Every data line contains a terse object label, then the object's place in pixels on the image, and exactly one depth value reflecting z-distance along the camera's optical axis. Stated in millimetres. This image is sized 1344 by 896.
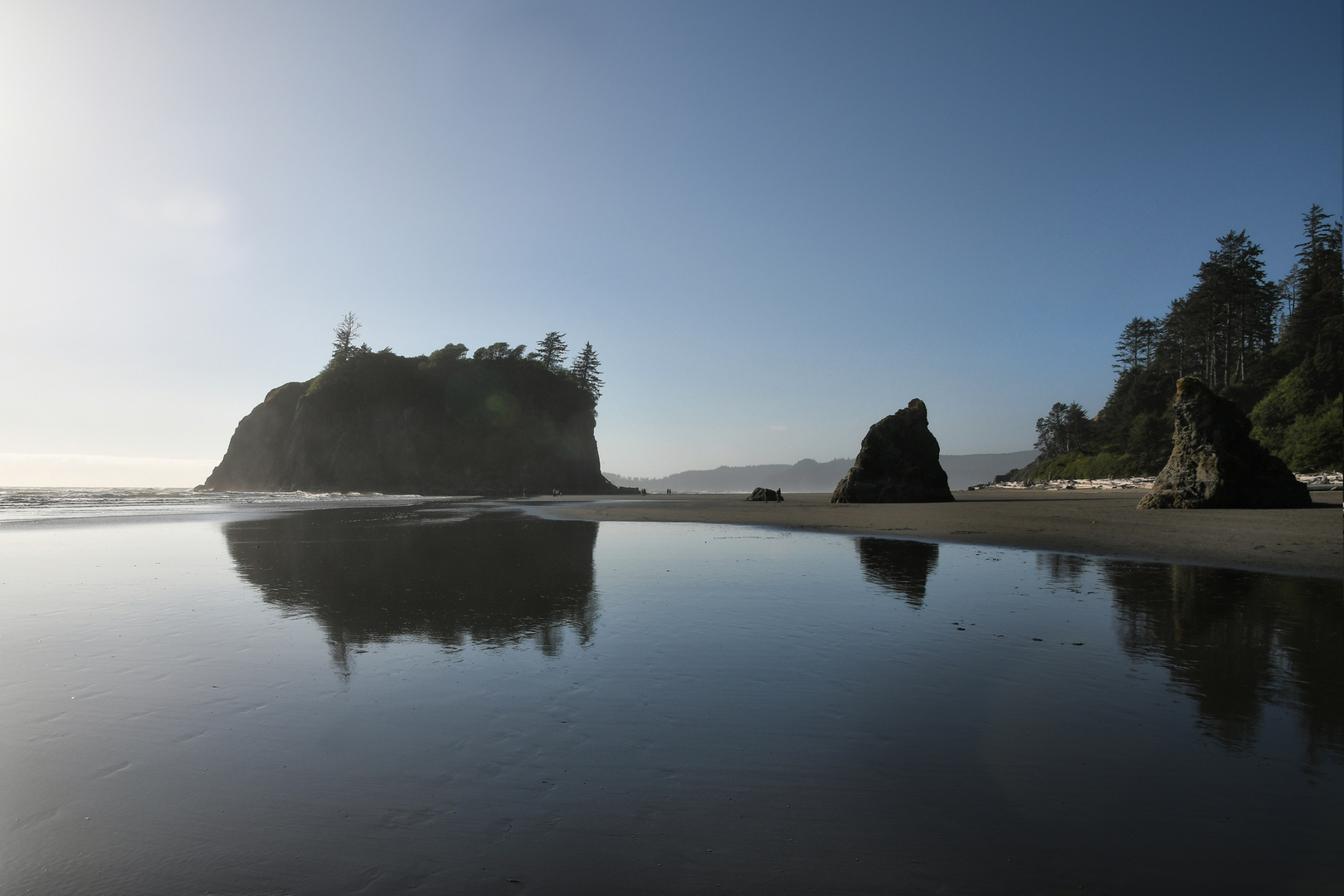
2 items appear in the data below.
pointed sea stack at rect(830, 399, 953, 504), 33125
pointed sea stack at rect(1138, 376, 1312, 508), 19844
